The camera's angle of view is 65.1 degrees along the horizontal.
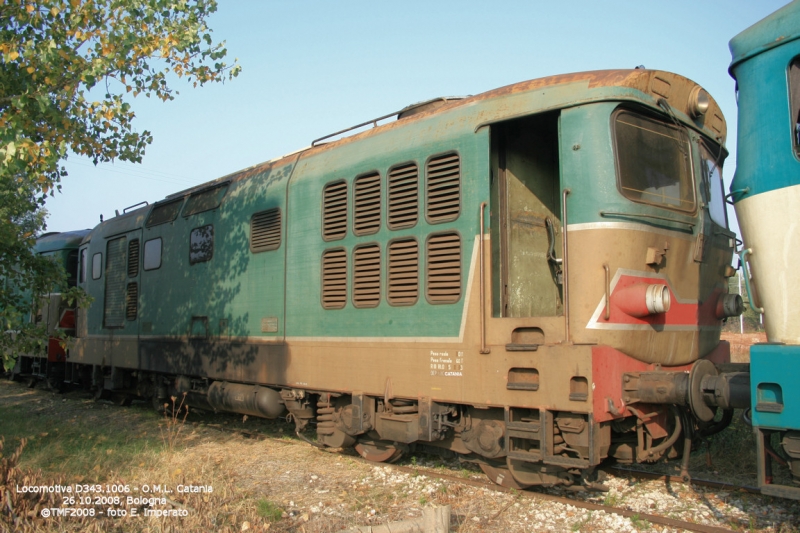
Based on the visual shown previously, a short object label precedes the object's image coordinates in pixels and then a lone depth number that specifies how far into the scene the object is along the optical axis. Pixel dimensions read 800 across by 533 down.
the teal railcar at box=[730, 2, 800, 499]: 3.93
